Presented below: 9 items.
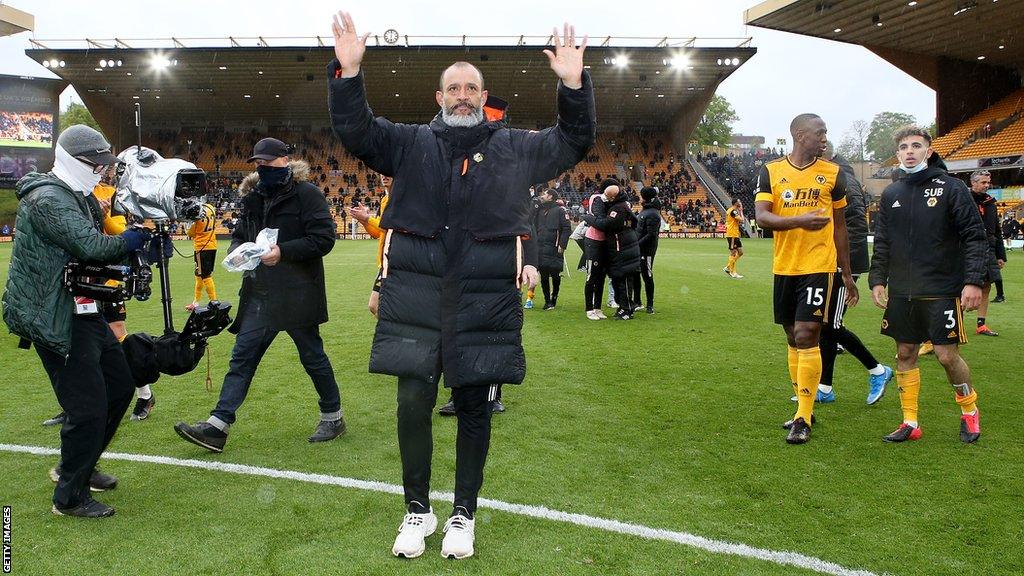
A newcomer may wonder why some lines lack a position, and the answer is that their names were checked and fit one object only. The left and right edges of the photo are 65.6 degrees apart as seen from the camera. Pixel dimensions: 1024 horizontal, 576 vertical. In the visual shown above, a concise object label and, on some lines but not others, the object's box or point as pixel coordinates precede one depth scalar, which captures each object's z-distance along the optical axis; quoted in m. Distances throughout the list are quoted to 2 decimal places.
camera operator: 3.50
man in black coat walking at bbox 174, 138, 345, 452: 4.89
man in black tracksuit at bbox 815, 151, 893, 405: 6.01
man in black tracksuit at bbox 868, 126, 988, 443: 4.96
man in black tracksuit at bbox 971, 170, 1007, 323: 9.70
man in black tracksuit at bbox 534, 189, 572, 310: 11.78
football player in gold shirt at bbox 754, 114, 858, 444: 5.05
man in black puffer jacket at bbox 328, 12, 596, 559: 3.29
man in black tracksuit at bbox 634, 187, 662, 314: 12.01
